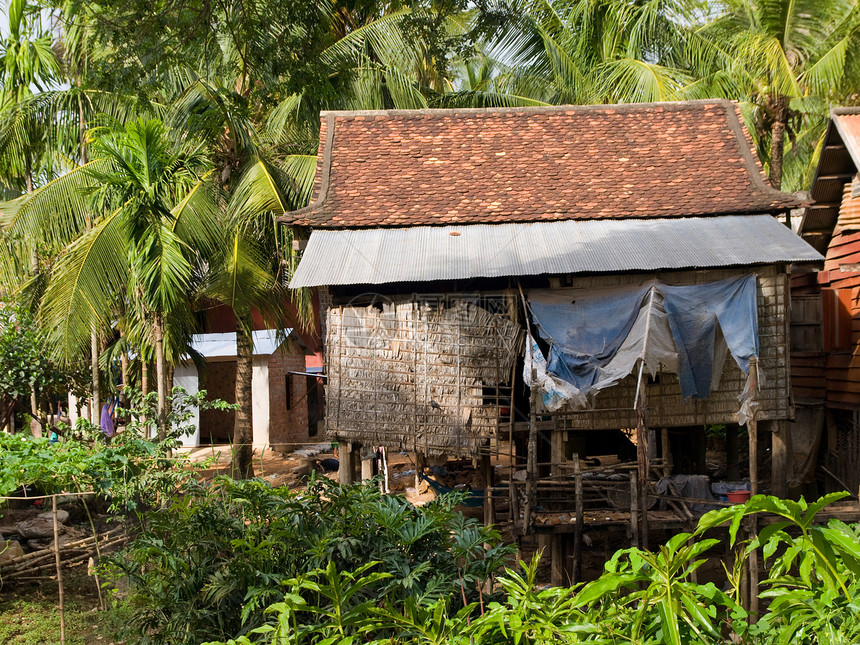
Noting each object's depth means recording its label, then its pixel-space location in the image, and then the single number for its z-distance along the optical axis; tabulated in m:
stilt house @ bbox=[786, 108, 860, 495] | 10.87
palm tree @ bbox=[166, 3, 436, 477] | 11.46
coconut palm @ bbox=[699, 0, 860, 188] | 13.59
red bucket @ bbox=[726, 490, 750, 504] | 9.21
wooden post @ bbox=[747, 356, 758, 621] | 8.18
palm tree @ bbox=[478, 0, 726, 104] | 16.11
